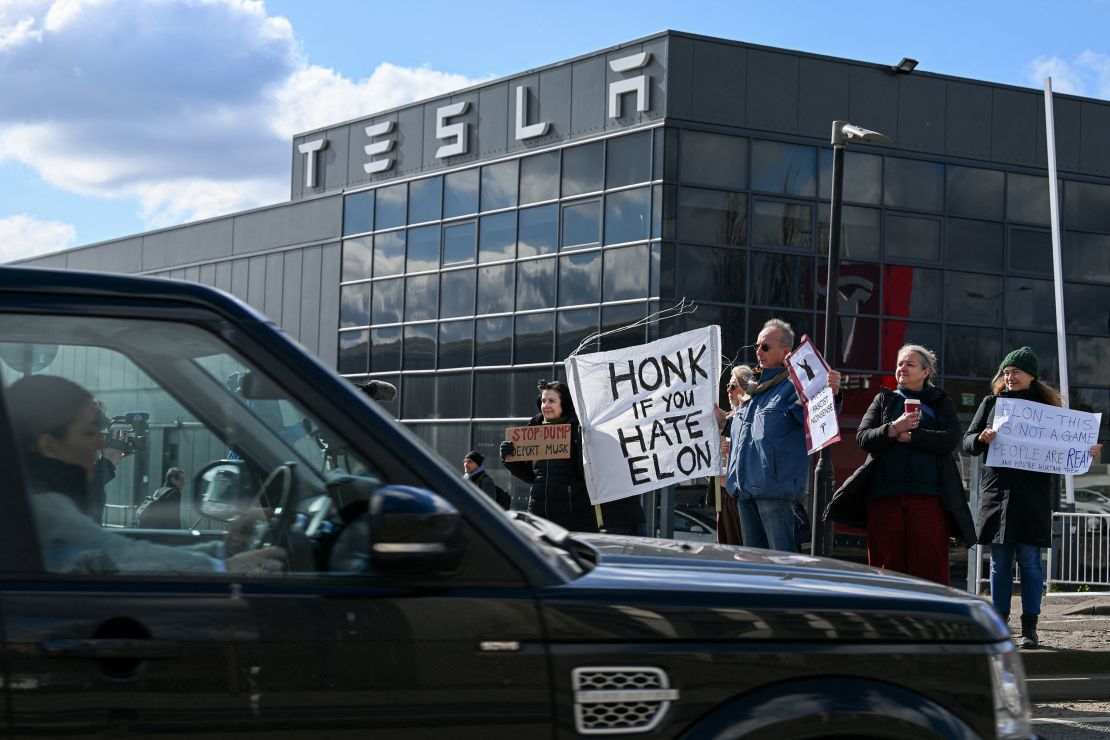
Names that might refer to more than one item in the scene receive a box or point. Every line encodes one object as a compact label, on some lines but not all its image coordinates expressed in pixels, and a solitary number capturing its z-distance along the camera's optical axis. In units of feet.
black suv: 8.38
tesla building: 94.27
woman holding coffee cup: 27.73
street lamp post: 41.16
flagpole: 87.56
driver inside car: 8.62
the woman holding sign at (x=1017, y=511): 29.60
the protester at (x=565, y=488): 34.19
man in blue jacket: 29.91
